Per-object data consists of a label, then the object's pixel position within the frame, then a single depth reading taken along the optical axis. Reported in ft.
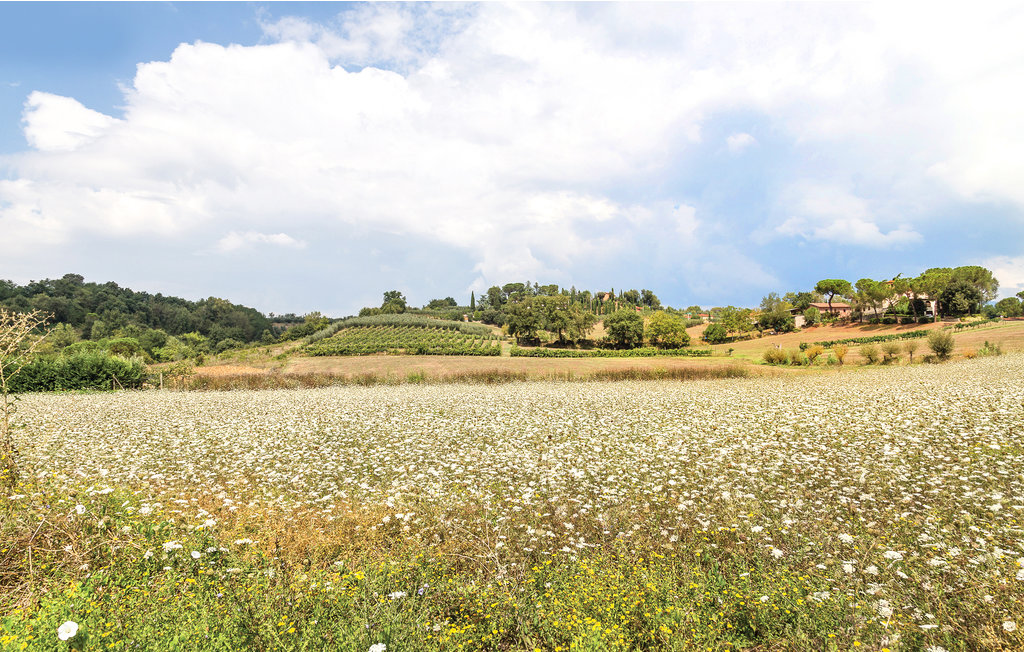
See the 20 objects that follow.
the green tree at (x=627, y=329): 256.32
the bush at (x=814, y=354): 163.12
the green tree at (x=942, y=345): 137.25
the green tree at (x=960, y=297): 277.23
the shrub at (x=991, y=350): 137.49
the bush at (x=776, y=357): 162.09
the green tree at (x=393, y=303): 438.40
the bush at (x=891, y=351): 146.82
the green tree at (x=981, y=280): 302.45
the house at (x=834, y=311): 359.05
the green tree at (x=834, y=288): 362.33
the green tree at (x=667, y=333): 255.70
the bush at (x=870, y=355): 149.88
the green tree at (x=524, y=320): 272.72
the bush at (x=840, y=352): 153.79
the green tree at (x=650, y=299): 603.18
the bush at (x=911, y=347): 142.35
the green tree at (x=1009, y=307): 346.74
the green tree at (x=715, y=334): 302.25
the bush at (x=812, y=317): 339.16
